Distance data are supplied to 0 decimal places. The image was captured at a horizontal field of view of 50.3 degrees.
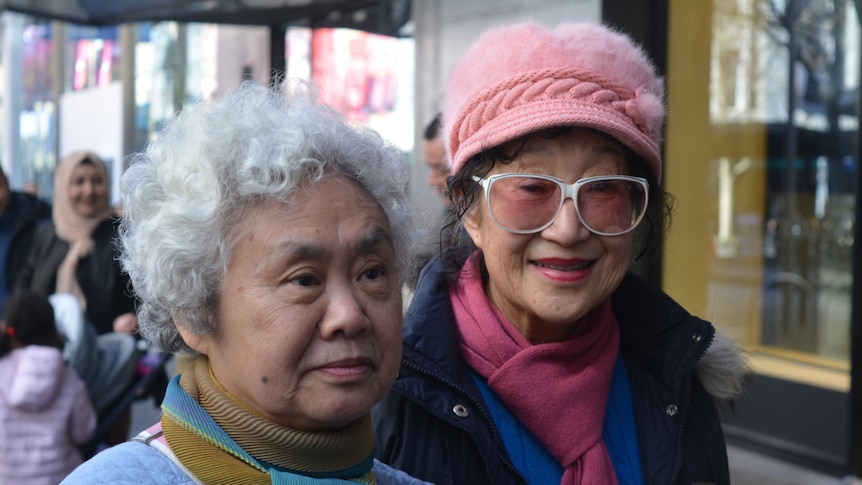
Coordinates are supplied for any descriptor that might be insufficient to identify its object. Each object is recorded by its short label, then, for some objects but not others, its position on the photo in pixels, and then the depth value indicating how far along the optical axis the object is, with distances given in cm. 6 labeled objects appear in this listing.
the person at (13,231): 613
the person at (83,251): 571
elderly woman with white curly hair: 131
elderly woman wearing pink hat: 179
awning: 683
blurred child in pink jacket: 436
